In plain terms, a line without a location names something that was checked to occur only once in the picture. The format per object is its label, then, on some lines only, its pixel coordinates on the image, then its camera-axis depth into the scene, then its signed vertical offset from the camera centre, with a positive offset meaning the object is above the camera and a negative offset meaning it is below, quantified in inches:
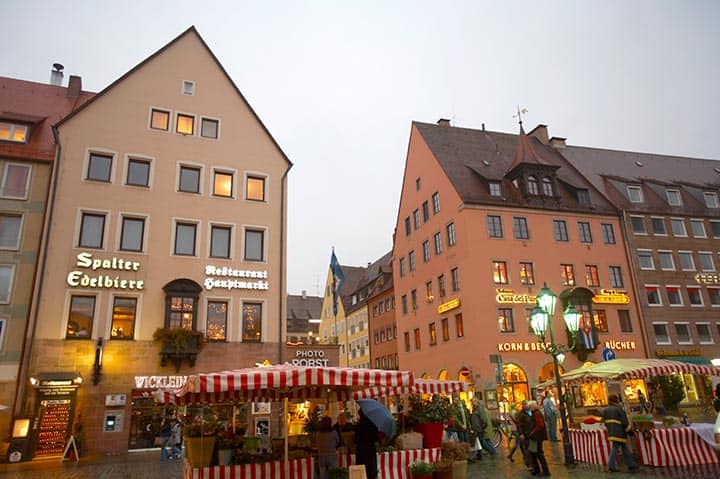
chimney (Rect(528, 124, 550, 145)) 1902.8 +928.6
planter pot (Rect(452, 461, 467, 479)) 431.8 -64.5
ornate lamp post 583.8 +80.3
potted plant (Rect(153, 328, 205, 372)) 928.9 +96.4
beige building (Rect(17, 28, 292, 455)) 883.4 +287.8
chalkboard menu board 834.2 -36.9
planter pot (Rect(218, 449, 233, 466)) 421.7 -47.1
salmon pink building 1332.4 +344.2
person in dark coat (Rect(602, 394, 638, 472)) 500.4 -46.2
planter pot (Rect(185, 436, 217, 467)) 414.6 -40.4
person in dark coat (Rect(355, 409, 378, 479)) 396.5 -39.9
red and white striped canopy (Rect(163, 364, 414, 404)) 388.2 +12.5
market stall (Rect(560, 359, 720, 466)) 523.5 -55.4
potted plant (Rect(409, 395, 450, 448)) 498.9 -24.8
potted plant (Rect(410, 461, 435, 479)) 427.5 -63.8
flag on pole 1749.5 +422.6
